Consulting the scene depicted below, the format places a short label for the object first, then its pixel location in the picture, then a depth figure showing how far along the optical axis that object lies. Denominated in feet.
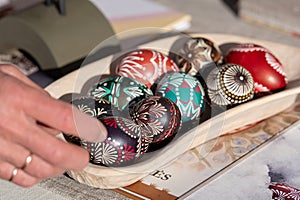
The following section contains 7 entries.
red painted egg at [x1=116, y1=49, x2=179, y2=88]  2.11
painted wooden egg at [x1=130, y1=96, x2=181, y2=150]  1.91
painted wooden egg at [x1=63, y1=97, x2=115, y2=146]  1.91
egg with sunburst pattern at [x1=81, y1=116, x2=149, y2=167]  1.83
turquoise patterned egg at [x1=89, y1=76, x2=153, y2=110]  1.99
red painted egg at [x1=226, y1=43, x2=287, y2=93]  2.14
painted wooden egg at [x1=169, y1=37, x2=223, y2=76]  2.18
